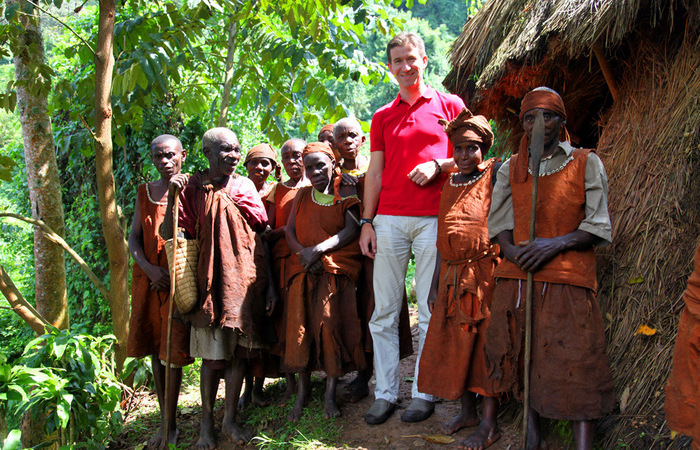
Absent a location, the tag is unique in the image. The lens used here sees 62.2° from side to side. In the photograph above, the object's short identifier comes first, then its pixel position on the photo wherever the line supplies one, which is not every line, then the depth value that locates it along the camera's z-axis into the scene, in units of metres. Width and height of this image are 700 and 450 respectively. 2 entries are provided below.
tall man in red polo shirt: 3.56
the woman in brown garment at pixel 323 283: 3.76
